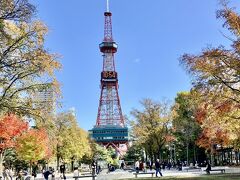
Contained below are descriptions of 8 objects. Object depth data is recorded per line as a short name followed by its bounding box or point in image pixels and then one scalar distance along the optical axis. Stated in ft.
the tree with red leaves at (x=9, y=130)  65.29
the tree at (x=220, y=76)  40.56
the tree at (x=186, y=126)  123.47
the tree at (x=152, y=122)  107.41
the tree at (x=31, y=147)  97.10
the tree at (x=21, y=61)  29.30
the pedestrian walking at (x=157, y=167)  67.41
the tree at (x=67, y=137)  125.77
